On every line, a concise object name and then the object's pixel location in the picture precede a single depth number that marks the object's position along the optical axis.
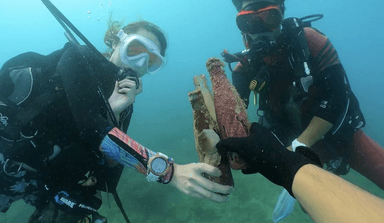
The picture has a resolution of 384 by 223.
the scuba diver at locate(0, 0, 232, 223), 0.46
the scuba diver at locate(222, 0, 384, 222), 0.74
